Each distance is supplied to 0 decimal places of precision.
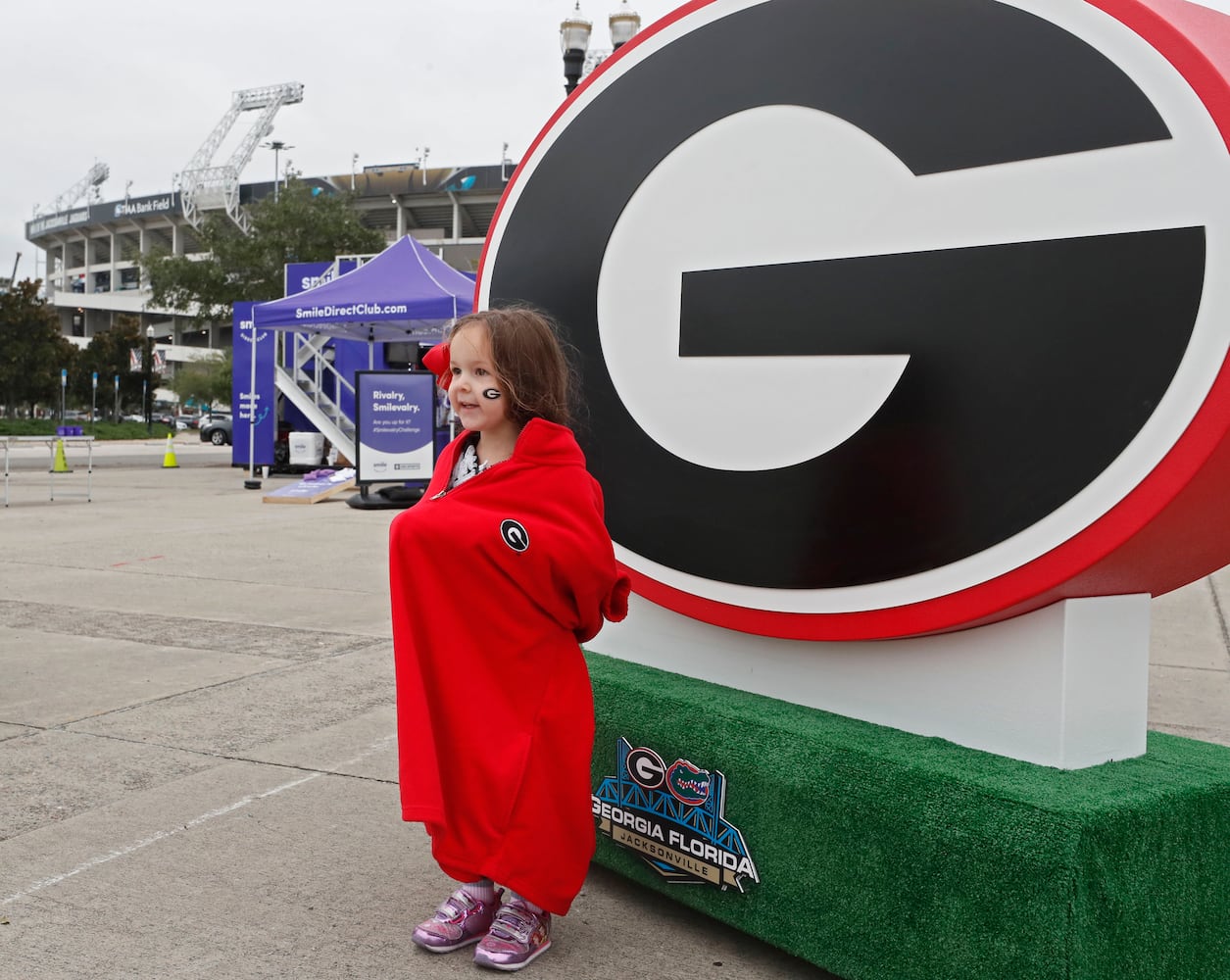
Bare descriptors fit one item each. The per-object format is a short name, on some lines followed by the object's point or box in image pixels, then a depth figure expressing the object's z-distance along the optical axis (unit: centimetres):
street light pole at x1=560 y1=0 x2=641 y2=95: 1002
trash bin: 2003
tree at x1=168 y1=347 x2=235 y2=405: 5062
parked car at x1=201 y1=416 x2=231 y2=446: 3691
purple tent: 1325
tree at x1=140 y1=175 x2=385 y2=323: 3127
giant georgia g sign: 204
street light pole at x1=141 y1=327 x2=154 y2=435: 5220
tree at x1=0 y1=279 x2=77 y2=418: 4212
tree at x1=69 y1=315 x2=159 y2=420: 5241
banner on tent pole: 2020
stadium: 6844
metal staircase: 1728
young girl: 237
